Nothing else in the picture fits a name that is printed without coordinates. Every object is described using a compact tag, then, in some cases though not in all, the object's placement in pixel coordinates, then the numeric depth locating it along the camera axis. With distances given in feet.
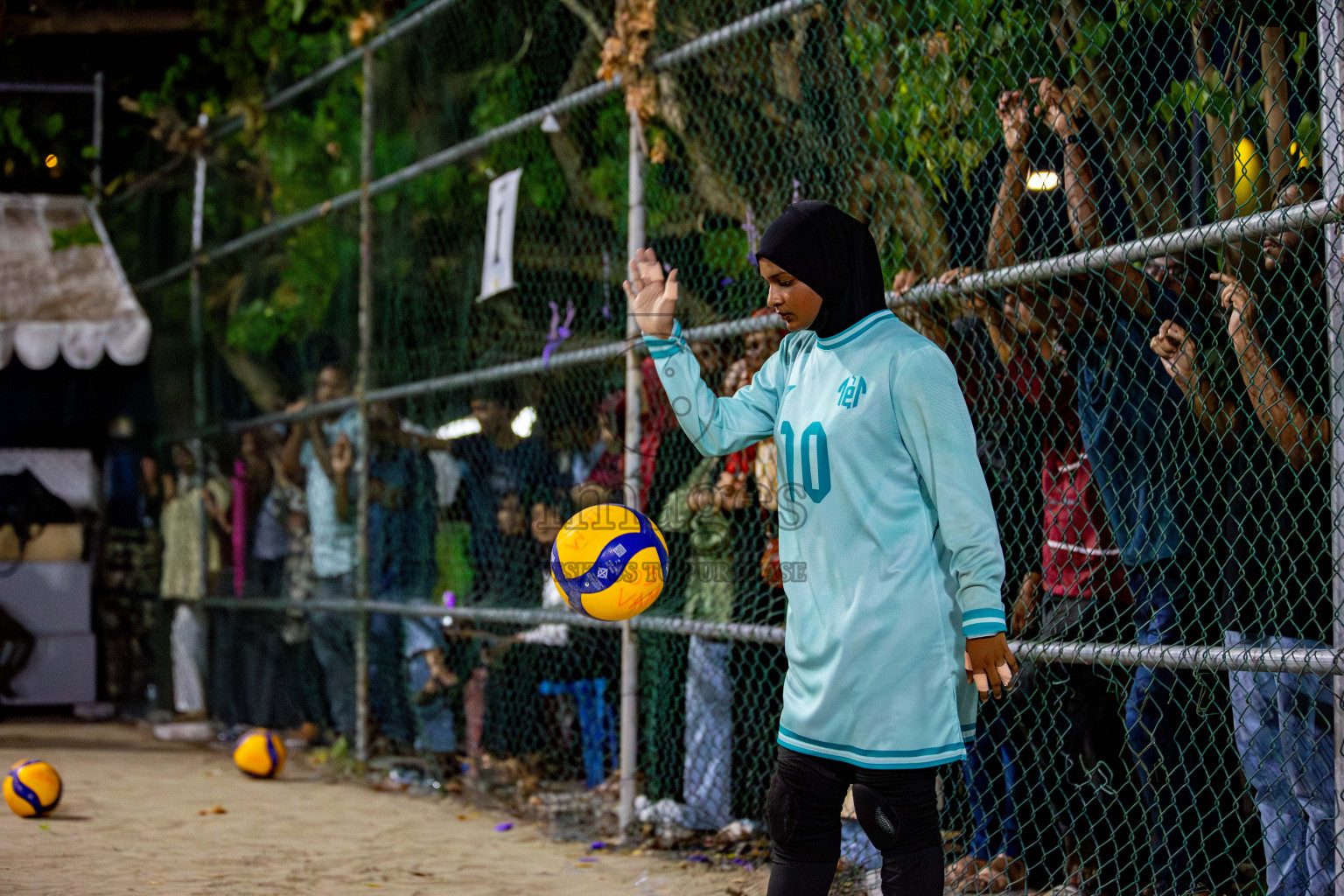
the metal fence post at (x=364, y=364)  54.24
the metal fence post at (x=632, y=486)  40.60
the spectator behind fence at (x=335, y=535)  57.16
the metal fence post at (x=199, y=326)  72.59
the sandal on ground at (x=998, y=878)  30.99
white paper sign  46.44
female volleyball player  20.04
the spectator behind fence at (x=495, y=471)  48.88
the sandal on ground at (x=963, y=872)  31.63
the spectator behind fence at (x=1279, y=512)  25.99
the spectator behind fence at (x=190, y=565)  70.03
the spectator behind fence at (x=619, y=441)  41.01
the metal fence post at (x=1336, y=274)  24.77
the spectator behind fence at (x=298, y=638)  61.00
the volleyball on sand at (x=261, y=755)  53.42
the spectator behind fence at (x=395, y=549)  54.03
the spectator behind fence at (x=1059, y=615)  30.25
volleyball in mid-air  27.48
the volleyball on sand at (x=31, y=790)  43.52
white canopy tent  72.79
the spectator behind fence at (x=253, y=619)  64.44
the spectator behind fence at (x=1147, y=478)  28.71
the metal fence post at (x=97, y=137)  82.23
